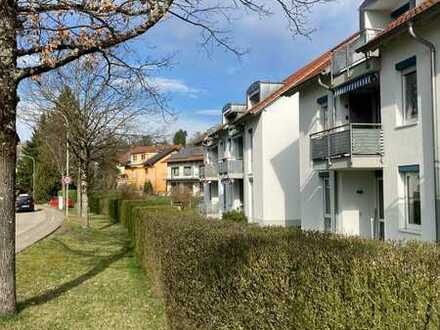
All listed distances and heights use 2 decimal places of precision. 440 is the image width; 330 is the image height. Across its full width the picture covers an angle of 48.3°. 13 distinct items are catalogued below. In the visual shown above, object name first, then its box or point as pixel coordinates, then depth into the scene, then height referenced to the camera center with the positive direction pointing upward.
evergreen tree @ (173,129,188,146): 147.04 +15.32
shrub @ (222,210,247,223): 30.85 -1.91
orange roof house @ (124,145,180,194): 94.88 +4.15
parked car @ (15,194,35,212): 47.19 -1.35
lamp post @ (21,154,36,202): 72.12 +3.48
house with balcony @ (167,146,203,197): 81.56 +3.44
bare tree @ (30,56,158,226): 25.77 +3.85
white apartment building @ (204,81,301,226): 30.67 +1.85
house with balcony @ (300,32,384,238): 16.89 +1.43
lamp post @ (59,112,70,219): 26.02 +3.59
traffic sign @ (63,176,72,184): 35.31 +0.65
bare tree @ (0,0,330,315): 7.62 +2.31
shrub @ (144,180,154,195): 86.51 -0.06
